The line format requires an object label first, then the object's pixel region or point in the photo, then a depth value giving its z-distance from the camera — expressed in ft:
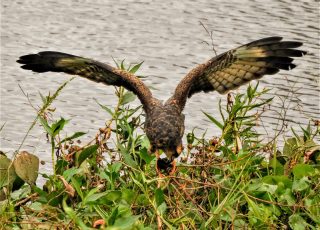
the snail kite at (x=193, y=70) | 40.40
